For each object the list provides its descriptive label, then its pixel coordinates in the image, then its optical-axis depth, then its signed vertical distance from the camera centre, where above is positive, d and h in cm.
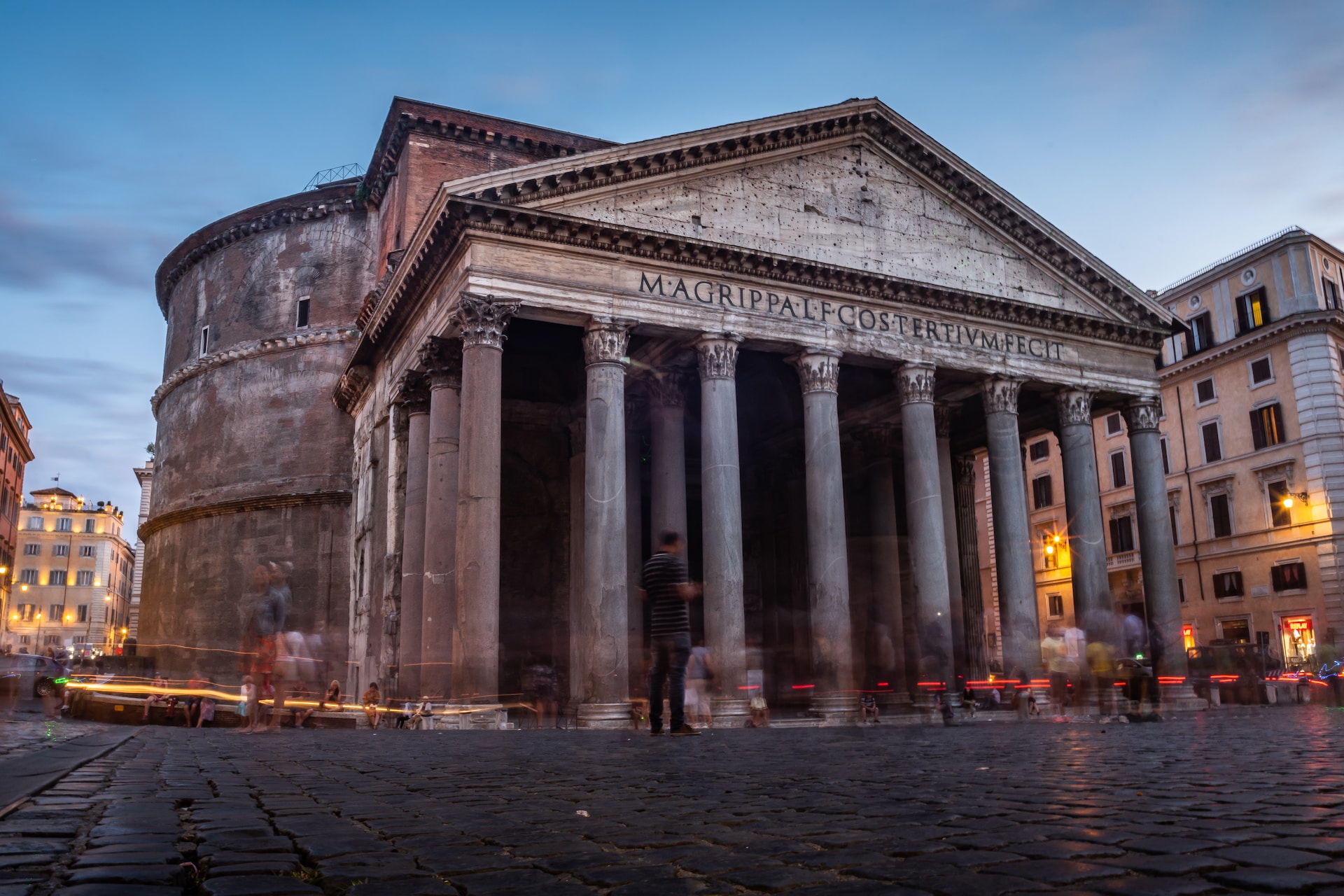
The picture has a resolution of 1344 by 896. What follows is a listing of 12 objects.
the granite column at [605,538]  1703 +181
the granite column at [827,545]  1903 +181
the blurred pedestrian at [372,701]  1951 -106
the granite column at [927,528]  2033 +219
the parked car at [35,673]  2831 -50
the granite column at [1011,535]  2152 +216
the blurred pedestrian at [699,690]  1742 -85
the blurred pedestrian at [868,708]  1936 -137
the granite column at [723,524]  1803 +215
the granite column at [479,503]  1673 +241
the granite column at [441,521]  1795 +236
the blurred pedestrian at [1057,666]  2084 -65
